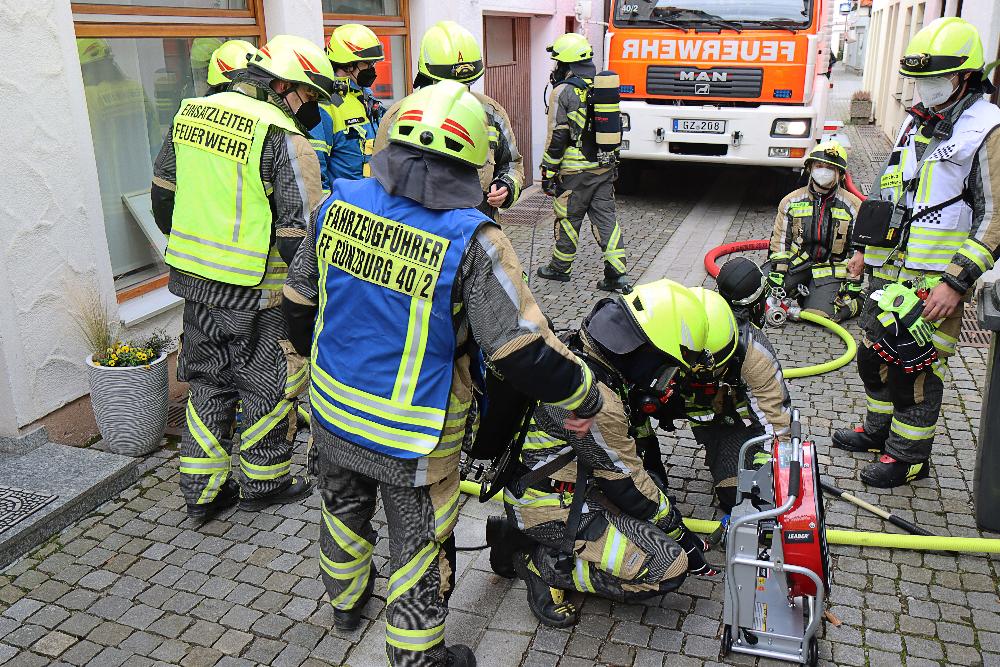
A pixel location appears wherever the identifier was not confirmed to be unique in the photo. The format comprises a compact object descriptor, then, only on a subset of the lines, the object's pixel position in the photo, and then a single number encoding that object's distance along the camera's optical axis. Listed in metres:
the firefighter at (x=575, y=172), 7.82
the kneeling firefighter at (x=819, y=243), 7.15
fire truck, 10.27
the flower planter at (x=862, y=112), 20.27
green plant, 4.88
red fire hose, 8.43
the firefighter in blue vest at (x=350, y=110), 5.64
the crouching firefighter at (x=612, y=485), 3.37
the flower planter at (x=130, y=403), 4.82
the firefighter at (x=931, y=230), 4.24
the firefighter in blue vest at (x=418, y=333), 2.77
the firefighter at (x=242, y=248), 3.98
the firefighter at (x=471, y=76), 5.62
